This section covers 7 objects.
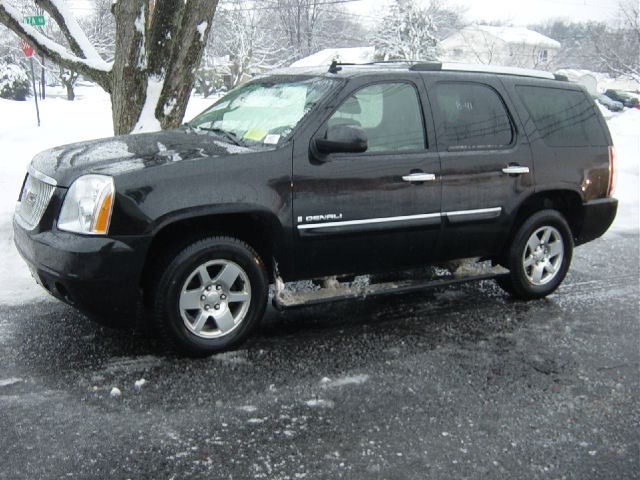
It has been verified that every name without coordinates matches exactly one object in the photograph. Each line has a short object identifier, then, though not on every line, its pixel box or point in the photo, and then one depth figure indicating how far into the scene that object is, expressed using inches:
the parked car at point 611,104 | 1357.0
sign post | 602.2
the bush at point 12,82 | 1336.1
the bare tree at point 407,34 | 1359.5
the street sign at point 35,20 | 331.0
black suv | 149.3
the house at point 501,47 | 1710.1
